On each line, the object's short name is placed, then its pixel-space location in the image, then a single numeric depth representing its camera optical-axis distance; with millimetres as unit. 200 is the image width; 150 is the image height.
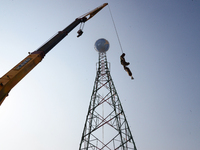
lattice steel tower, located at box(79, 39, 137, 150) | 9500
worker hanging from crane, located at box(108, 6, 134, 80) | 10423
